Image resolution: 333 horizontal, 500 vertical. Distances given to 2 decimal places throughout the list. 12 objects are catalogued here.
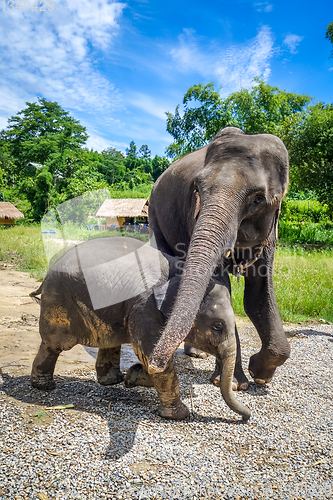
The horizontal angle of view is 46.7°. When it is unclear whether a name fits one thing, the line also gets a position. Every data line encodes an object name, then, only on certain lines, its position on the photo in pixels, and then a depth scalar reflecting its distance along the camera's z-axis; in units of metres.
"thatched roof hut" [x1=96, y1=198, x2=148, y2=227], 22.11
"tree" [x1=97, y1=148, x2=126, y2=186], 47.84
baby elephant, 3.12
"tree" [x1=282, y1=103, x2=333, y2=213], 17.70
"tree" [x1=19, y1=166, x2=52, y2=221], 25.85
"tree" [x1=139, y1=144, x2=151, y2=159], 86.41
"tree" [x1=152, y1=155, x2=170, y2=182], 58.87
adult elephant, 2.70
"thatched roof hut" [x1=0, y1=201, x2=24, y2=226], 29.53
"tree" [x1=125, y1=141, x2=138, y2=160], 80.90
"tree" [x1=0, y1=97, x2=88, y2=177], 35.84
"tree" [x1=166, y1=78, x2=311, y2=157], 26.17
